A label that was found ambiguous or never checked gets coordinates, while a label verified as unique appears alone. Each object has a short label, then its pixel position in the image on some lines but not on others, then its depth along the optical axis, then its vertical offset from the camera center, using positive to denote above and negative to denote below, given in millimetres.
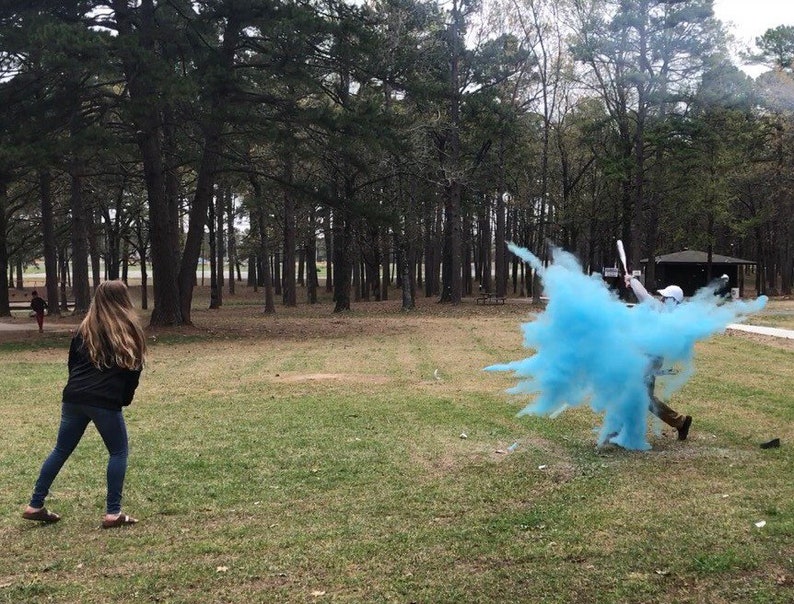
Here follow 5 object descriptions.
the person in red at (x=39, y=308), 24375 -629
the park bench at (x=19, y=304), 40225 -903
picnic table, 39097 -1012
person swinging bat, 7702 -864
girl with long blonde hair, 5648 -723
